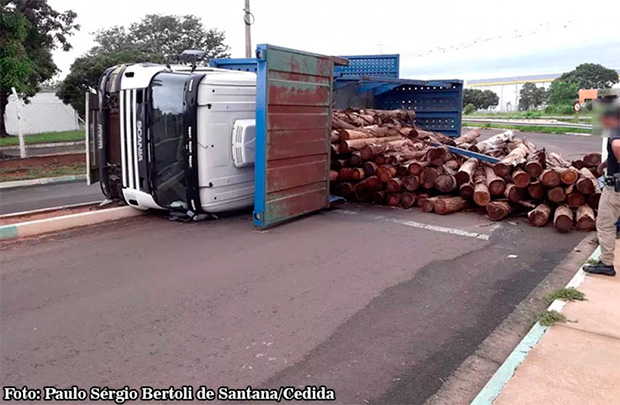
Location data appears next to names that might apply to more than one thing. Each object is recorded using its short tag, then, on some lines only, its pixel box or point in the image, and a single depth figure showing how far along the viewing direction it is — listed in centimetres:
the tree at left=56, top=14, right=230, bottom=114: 4100
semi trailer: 742
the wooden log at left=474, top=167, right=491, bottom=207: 861
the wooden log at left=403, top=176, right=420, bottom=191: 916
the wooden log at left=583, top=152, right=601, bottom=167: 933
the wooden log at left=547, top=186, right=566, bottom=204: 810
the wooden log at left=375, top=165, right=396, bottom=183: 927
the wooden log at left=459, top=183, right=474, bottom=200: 894
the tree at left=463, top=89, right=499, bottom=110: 7644
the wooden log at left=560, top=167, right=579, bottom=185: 795
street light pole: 1889
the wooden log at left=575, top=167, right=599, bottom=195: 791
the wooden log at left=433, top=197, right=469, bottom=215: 886
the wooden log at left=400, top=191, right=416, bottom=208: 929
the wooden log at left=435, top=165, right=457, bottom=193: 901
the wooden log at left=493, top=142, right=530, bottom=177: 854
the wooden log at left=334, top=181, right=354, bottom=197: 972
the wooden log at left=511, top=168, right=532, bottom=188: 830
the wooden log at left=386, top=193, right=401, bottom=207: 941
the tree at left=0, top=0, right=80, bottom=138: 1416
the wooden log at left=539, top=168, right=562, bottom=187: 805
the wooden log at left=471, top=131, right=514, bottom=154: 1057
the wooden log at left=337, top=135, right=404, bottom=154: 943
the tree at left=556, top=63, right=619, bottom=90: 6069
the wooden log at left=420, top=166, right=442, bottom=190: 904
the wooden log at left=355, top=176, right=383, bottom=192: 938
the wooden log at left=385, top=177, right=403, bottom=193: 925
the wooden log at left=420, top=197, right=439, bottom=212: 900
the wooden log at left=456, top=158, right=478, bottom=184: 893
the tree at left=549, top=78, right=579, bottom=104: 5481
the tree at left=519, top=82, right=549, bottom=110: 7557
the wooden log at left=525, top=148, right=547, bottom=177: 827
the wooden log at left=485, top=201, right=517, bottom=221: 837
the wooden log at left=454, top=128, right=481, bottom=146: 1168
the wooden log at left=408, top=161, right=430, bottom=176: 909
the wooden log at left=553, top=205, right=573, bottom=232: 768
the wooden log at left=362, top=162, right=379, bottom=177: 940
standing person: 552
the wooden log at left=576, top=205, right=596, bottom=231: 777
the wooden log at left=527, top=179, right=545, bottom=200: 831
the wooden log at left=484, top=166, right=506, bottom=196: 858
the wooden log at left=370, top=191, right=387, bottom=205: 949
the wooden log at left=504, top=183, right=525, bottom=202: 840
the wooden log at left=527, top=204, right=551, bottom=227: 806
